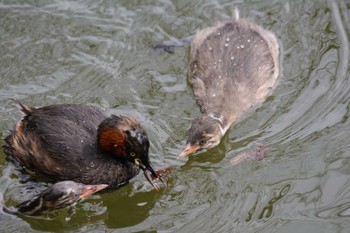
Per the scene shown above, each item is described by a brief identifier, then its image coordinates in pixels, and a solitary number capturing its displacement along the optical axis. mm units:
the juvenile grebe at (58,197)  11617
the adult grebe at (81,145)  11969
